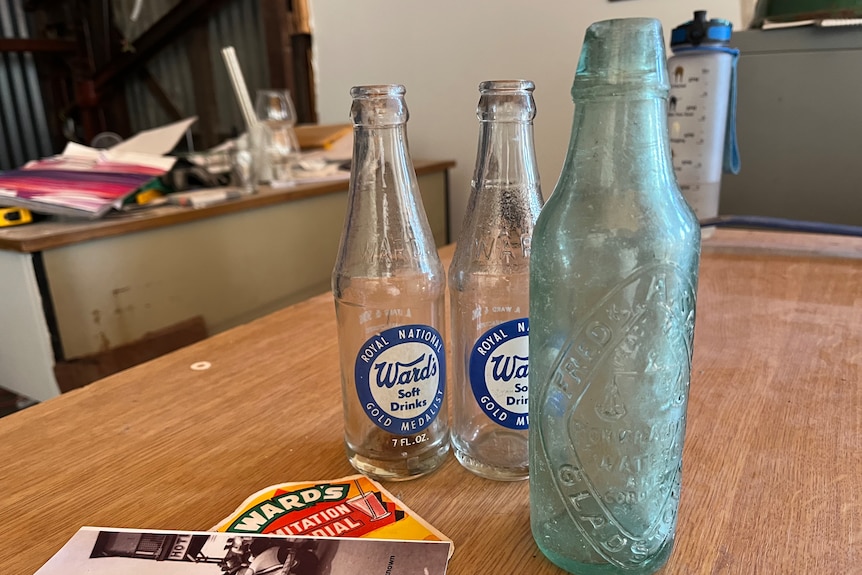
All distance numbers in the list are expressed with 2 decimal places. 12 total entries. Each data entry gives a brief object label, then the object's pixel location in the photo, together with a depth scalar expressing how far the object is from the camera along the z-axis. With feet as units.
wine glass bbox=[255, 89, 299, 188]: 5.17
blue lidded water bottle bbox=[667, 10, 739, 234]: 3.12
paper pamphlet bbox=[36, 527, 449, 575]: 1.07
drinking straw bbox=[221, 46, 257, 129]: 5.12
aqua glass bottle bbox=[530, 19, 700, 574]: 0.89
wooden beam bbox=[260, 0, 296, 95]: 6.77
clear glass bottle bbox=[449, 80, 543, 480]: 1.21
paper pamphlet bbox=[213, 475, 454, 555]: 1.18
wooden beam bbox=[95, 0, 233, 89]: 7.98
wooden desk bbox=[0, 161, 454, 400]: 3.53
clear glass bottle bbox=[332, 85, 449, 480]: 1.24
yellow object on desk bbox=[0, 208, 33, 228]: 3.63
